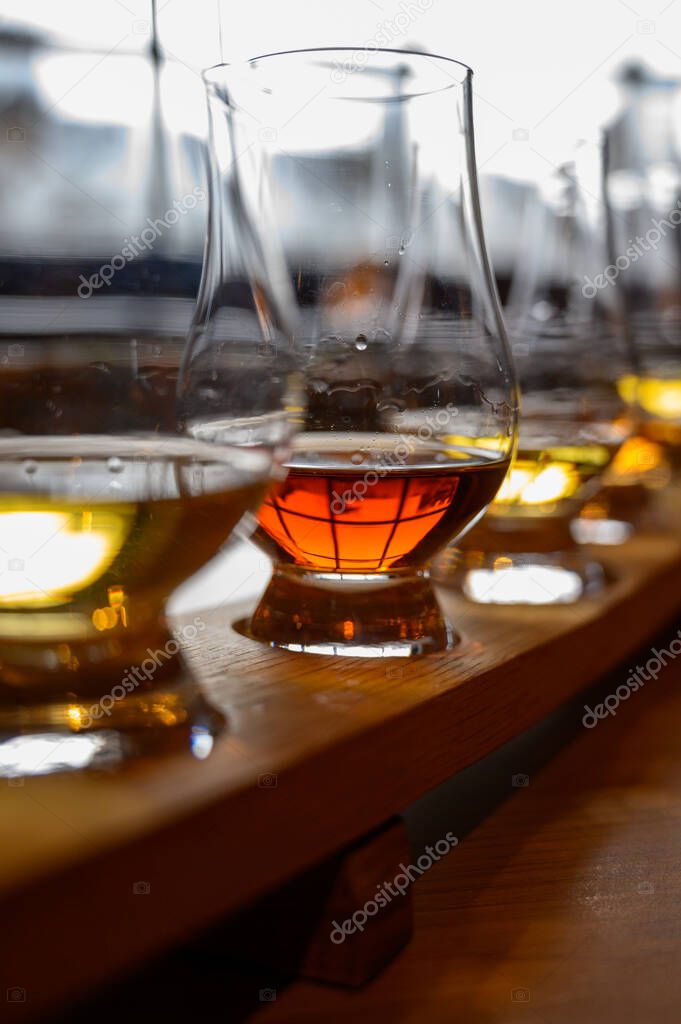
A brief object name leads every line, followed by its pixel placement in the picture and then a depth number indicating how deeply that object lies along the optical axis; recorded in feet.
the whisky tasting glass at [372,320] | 0.91
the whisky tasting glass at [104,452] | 0.70
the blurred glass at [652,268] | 1.81
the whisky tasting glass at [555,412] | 1.22
